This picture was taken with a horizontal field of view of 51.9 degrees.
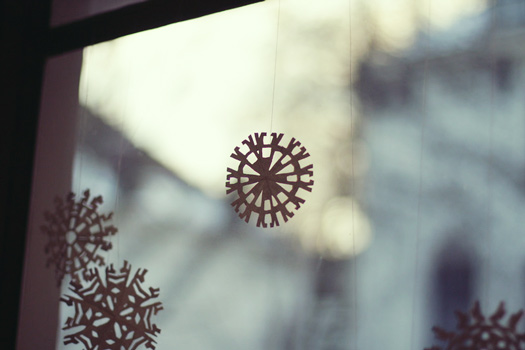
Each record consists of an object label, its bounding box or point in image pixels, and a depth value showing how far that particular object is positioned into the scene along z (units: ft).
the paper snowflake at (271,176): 7.90
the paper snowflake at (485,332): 6.45
